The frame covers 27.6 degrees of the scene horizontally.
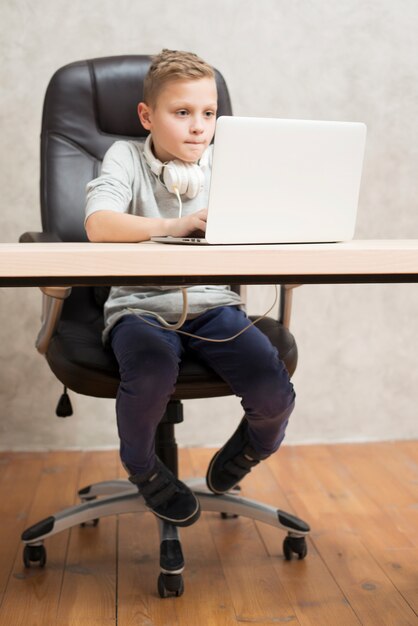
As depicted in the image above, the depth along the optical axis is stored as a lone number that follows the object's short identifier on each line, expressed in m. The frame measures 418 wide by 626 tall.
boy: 1.55
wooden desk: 1.02
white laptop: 1.18
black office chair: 1.69
